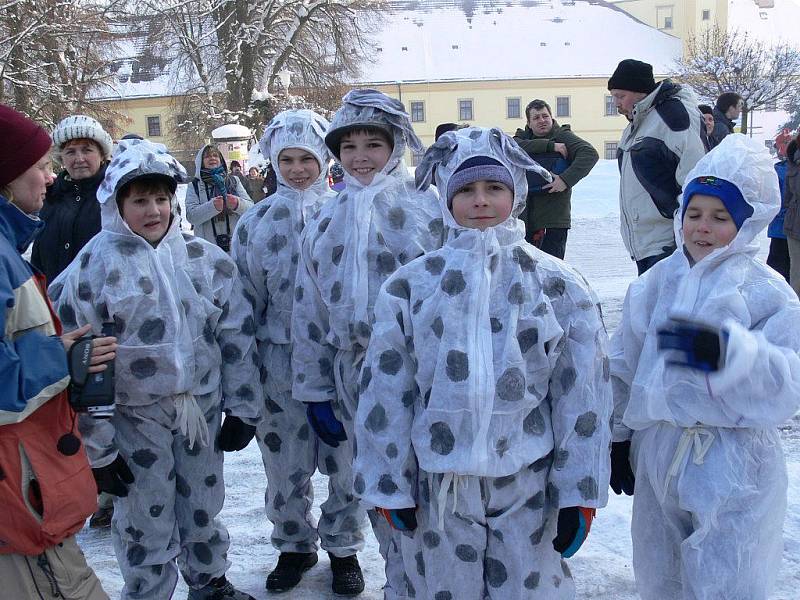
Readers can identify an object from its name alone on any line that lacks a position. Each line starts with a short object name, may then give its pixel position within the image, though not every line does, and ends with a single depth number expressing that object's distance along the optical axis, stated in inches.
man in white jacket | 197.9
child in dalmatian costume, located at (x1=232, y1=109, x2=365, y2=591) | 138.1
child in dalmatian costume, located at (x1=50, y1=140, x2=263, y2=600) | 114.1
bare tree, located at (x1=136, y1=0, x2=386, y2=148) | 860.0
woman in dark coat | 161.0
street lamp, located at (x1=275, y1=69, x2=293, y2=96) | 905.5
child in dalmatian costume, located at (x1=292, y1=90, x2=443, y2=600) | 122.6
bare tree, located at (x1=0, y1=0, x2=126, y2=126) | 673.6
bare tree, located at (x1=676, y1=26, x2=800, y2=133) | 1075.9
